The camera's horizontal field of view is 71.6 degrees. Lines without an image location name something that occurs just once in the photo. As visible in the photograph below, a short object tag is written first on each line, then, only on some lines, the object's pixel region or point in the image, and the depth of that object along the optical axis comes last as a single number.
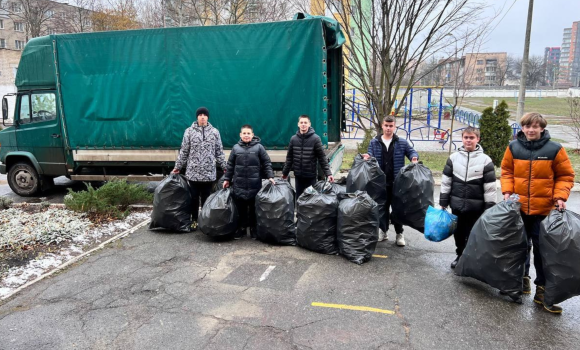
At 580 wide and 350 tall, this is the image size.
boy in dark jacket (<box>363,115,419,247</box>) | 4.87
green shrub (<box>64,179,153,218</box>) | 6.07
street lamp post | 10.76
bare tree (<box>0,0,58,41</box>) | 27.56
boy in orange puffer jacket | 3.43
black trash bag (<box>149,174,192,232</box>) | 5.44
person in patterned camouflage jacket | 5.57
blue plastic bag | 4.05
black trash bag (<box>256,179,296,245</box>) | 4.88
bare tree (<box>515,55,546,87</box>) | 76.81
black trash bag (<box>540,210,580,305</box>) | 3.15
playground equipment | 15.23
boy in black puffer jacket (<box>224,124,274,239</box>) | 5.13
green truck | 6.32
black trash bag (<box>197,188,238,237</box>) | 5.05
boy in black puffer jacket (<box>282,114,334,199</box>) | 5.24
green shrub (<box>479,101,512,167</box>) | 10.08
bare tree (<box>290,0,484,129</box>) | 8.12
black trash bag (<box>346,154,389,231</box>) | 4.76
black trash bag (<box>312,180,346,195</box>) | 4.77
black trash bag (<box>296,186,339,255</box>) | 4.55
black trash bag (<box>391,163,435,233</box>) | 4.59
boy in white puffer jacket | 3.94
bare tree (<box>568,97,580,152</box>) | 12.82
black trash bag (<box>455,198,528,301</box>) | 3.45
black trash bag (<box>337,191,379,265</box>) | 4.37
